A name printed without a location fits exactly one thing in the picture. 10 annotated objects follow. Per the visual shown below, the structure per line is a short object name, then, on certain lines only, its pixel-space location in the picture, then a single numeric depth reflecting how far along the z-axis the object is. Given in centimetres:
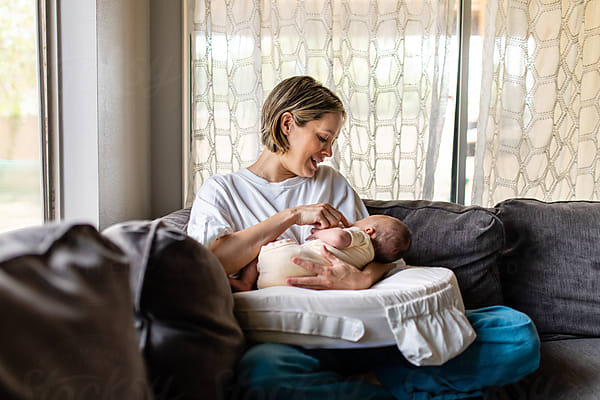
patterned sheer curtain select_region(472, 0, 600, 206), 253
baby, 136
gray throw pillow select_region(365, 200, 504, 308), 174
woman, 105
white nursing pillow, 110
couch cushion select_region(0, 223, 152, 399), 55
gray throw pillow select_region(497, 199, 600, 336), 176
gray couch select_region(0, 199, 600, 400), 57
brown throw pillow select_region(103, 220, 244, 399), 81
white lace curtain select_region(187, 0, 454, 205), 238
